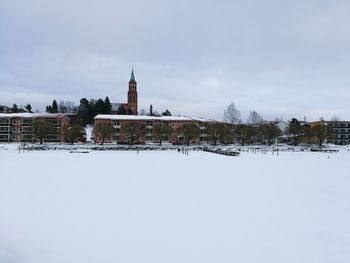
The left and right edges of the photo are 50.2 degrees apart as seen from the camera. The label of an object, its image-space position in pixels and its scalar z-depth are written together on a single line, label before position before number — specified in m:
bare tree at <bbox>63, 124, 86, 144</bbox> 80.81
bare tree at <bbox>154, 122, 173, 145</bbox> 85.69
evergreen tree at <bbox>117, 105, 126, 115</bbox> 125.50
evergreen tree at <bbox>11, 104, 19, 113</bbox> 120.26
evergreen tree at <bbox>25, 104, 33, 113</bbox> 135.62
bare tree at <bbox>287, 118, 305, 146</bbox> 92.12
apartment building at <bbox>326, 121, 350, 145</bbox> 121.79
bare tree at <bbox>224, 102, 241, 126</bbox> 115.71
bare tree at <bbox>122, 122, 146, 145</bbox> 83.81
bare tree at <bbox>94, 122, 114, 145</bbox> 81.31
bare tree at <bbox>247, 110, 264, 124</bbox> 141.00
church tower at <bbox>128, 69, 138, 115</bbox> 132.94
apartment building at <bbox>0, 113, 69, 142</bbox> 92.12
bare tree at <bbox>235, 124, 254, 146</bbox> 87.81
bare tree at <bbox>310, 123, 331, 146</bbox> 88.62
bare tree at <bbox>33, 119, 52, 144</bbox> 79.19
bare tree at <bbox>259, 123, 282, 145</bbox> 88.25
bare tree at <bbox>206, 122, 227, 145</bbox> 85.97
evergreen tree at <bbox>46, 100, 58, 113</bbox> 124.75
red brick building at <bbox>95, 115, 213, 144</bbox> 91.53
